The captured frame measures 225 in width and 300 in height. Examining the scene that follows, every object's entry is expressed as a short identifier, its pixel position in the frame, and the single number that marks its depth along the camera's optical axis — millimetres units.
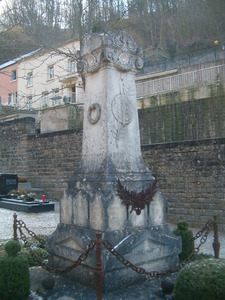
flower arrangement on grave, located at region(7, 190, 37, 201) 15039
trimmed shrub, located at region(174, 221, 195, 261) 6148
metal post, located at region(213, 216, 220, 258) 5911
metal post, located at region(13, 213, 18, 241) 6395
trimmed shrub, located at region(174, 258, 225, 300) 3605
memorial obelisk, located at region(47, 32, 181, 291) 4668
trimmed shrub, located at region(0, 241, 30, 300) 4152
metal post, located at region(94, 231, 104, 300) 3748
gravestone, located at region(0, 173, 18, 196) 17172
